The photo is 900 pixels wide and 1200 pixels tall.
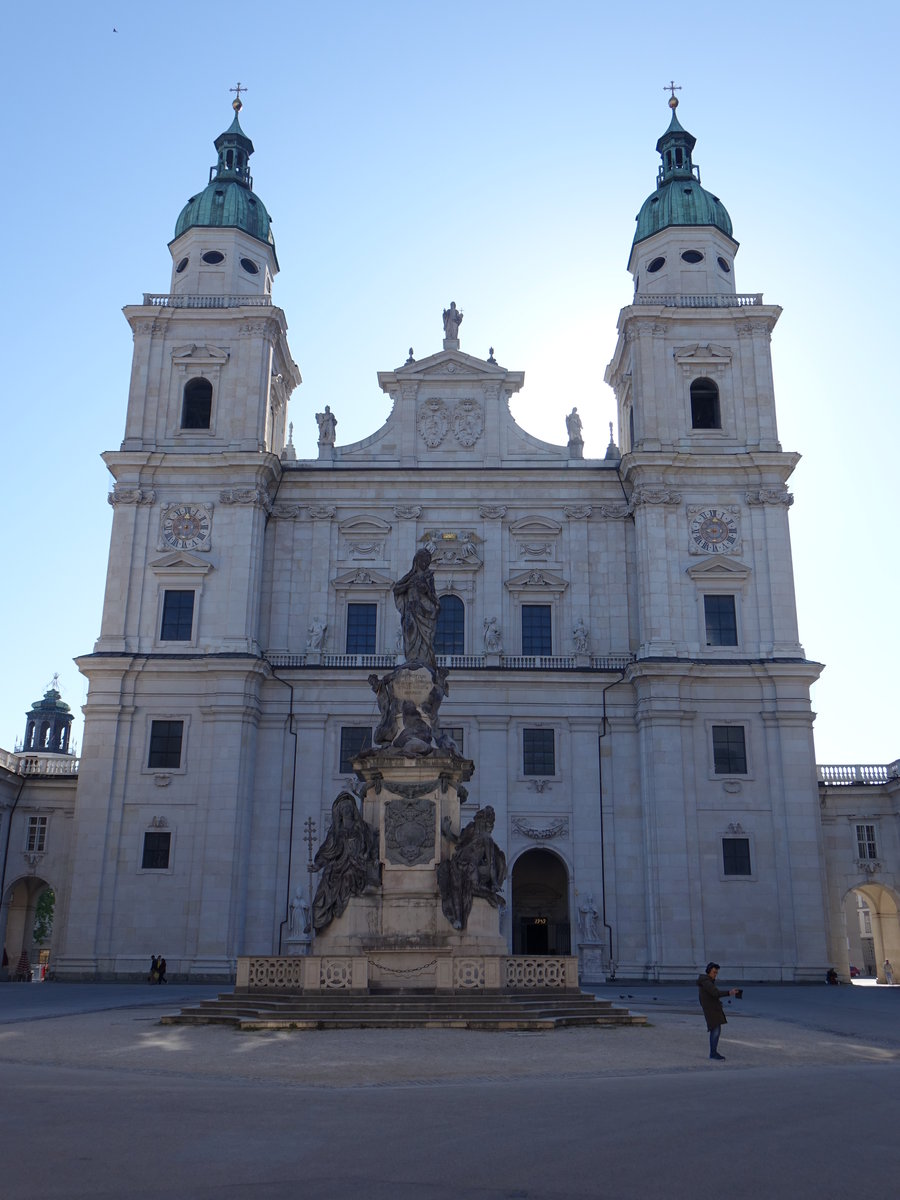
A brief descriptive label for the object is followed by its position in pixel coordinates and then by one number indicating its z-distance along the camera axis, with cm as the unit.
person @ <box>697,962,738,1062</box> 1428
